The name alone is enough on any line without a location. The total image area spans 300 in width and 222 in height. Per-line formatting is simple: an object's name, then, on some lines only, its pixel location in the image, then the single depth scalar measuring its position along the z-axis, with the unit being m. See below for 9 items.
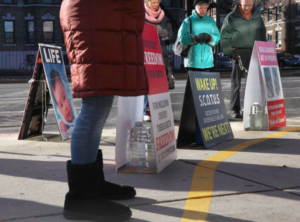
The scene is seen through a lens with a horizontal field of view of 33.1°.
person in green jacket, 8.10
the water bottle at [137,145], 4.56
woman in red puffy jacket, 3.00
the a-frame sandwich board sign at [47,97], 6.04
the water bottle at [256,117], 6.93
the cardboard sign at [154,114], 4.43
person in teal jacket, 7.23
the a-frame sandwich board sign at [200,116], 5.61
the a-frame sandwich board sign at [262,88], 6.93
